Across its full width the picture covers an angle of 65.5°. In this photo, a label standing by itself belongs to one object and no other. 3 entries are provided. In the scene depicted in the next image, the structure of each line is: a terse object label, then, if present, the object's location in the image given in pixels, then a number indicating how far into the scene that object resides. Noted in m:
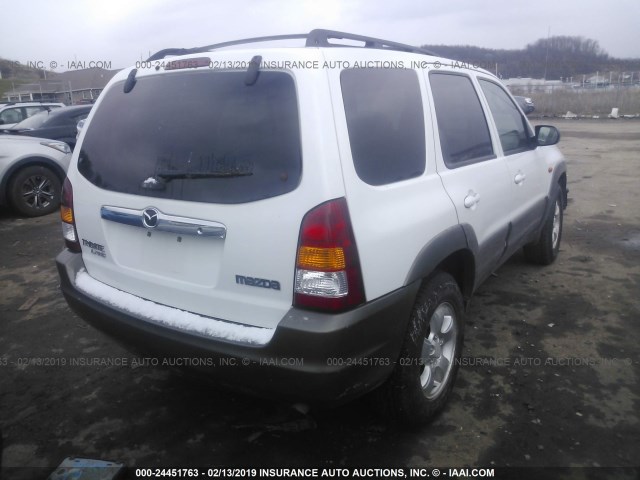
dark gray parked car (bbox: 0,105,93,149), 9.34
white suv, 1.92
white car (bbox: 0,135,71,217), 7.12
